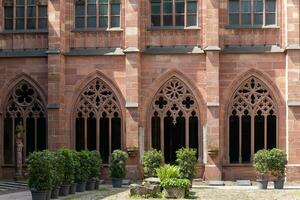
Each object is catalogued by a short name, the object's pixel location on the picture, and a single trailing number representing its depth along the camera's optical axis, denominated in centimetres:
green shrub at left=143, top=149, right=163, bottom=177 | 3075
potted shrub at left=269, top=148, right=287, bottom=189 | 2892
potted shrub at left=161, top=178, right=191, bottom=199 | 2464
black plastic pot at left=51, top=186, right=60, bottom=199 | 2453
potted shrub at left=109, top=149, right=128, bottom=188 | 3083
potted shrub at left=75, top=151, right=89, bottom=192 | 2738
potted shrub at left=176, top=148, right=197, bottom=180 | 2923
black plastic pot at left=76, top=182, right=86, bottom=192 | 2769
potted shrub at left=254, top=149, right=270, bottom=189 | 2895
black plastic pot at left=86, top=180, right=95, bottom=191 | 2881
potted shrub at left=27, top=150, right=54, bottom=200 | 2309
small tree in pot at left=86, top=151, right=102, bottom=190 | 2889
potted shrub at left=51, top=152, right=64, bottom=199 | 2397
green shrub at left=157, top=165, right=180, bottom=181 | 2530
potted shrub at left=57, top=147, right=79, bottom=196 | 2575
